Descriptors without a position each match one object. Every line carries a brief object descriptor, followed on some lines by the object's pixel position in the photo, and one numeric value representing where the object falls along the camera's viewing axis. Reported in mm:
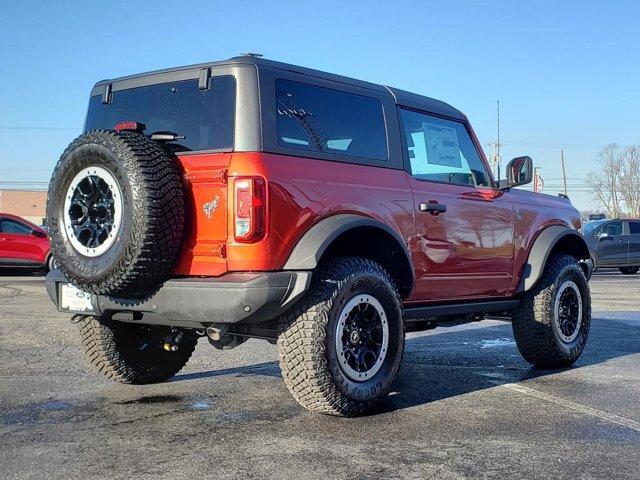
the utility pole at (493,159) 46281
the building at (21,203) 99688
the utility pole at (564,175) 65281
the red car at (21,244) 17391
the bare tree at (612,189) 80312
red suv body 3908
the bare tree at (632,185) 80000
